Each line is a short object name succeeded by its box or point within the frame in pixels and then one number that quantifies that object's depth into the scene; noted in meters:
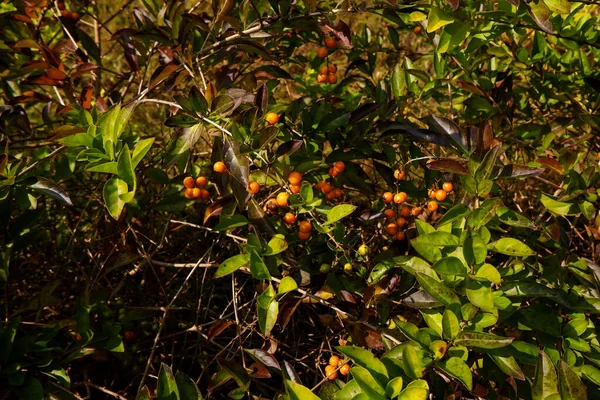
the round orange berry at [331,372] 0.78
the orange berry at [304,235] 0.79
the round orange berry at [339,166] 0.82
